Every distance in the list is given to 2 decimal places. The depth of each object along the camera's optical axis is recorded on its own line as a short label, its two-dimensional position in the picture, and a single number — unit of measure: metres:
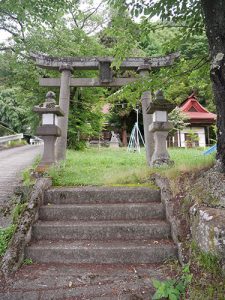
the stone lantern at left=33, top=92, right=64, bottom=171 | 7.20
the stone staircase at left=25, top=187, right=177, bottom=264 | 3.99
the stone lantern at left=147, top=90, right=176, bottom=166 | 7.26
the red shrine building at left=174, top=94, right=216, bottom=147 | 26.80
